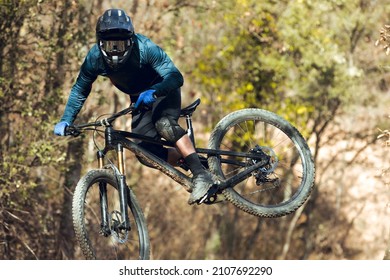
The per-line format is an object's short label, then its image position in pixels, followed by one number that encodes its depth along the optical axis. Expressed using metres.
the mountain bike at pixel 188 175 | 15.21
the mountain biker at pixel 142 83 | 15.11
